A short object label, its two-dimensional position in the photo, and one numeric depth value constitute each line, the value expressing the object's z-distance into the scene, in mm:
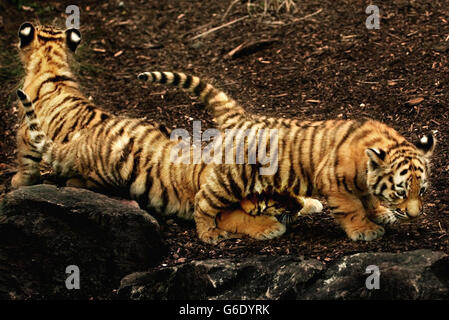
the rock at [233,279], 7781
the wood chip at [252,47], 15516
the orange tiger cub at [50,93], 11445
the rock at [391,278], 7359
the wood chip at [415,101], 12592
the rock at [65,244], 8523
